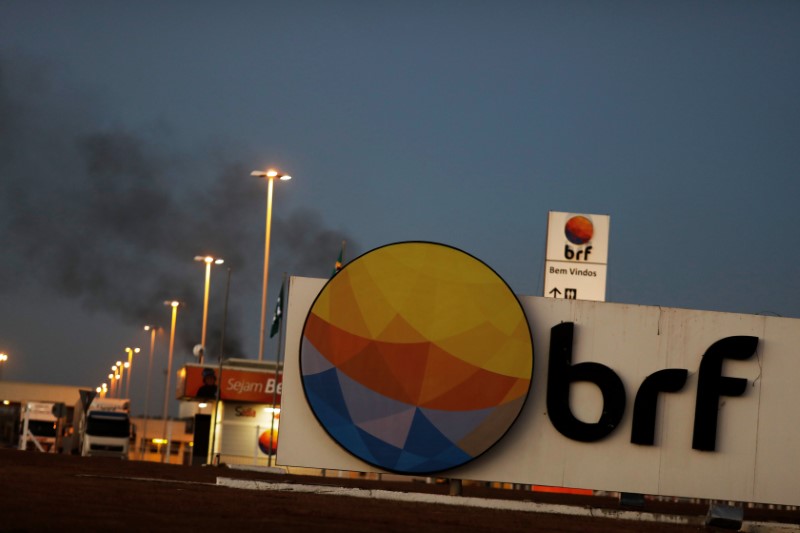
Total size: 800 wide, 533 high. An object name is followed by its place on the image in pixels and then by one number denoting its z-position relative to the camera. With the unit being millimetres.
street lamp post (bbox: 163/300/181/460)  103350
